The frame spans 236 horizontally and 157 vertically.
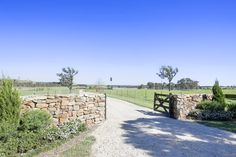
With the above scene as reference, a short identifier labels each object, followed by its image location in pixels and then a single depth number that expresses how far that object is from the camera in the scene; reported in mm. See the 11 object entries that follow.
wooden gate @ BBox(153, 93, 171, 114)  11142
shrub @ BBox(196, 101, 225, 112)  10153
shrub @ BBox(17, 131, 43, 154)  5154
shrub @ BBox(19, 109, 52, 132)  5664
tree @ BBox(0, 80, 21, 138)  5489
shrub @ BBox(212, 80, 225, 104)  10821
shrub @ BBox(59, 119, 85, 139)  6039
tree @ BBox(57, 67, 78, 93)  35199
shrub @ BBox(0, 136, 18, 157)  4884
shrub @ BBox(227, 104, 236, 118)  10123
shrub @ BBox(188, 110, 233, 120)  9867
